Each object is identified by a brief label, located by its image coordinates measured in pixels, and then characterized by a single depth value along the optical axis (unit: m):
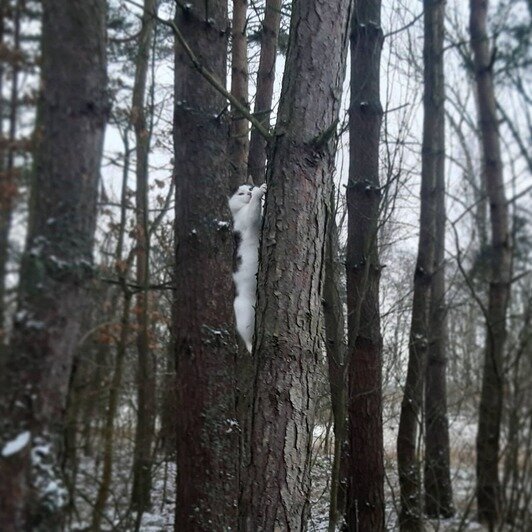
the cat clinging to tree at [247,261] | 2.80
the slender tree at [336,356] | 3.37
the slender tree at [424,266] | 4.68
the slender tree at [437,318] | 4.79
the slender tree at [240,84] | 5.30
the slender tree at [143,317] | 3.71
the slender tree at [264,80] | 5.37
